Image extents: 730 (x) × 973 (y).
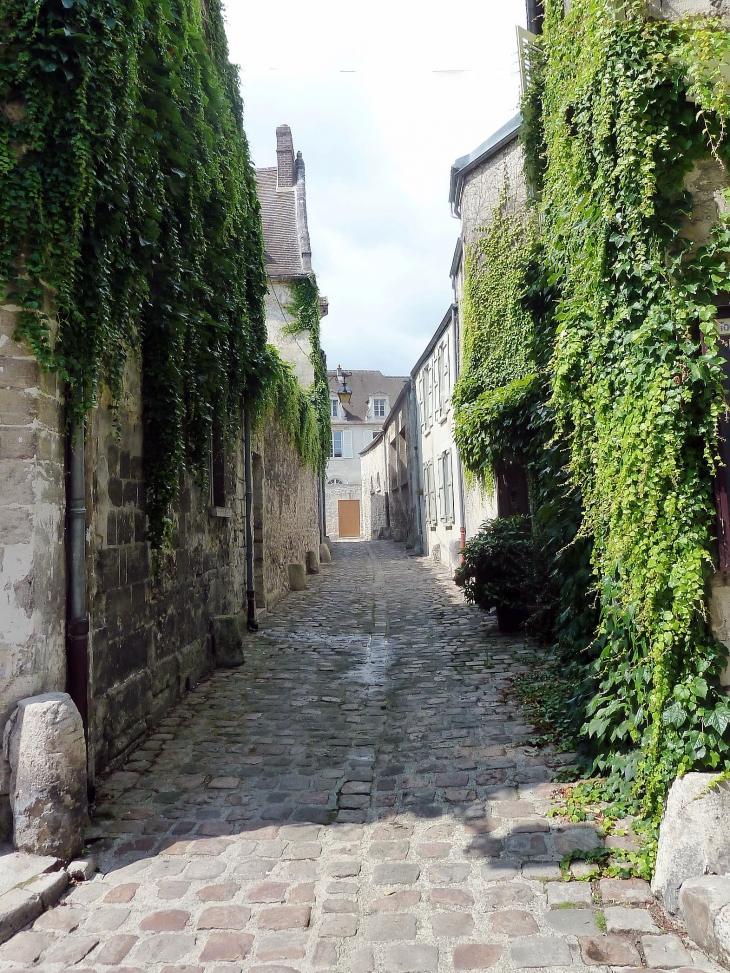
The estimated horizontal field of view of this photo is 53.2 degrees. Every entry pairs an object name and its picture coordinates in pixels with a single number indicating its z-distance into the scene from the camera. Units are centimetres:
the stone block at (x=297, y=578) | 1431
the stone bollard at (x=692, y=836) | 302
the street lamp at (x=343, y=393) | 2588
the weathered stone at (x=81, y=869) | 350
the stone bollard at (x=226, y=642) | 764
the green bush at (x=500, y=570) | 848
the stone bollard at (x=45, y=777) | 357
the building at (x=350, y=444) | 4466
